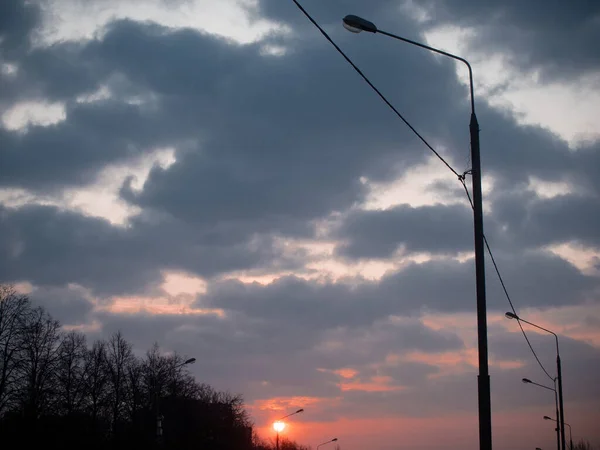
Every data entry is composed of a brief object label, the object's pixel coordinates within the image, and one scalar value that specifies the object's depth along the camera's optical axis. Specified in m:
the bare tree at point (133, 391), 80.25
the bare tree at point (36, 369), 55.34
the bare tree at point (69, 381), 65.26
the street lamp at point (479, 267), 12.16
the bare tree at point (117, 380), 77.88
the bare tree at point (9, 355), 52.56
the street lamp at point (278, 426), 58.56
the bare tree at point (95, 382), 73.19
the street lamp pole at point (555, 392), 42.93
